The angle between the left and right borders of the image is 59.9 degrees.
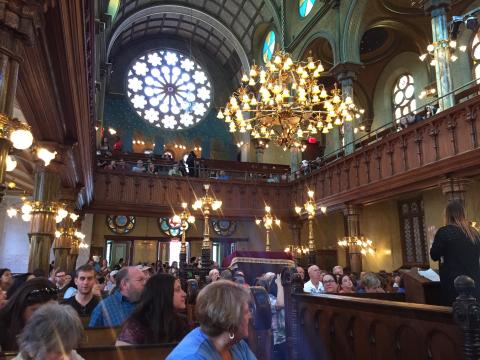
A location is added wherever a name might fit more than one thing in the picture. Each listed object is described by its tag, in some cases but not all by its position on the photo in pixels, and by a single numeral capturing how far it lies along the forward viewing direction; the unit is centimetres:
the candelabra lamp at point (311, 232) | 988
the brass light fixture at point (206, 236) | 753
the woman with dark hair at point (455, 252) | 337
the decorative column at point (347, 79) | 1486
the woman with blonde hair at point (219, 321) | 192
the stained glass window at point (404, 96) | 1801
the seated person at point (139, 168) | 1642
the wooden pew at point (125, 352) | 248
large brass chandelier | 1001
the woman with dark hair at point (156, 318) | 270
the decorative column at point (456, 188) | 974
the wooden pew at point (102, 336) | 332
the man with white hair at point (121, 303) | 350
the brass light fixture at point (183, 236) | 830
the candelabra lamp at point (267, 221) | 1301
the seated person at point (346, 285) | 691
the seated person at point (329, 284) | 620
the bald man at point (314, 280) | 643
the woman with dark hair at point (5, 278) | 530
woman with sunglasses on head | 273
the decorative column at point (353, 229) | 1318
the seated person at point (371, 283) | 571
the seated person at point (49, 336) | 169
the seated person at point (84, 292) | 439
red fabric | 820
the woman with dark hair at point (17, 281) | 416
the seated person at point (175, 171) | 1706
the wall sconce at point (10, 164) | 421
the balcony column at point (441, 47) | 1076
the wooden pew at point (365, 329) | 278
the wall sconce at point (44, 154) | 538
